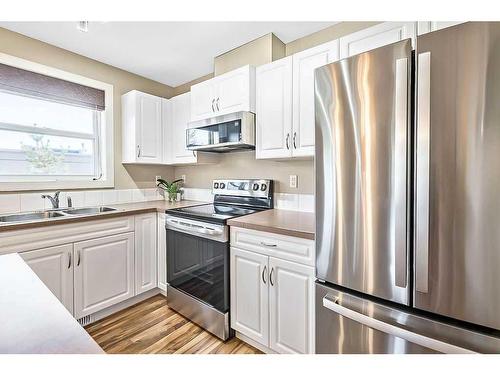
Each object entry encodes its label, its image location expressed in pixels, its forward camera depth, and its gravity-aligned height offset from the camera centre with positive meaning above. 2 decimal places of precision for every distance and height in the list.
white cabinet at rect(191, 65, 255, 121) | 2.07 +0.80
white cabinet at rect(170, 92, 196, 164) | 2.71 +0.62
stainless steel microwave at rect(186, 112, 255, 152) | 2.03 +0.44
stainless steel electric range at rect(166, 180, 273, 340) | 1.81 -0.57
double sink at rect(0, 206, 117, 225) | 2.00 -0.26
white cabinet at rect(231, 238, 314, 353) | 1.44 -0.75
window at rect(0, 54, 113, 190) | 2.11 +0.51
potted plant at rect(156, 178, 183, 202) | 2.99 -0.05
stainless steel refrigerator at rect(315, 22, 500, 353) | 0.83 -0.05
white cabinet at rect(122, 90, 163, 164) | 2.65 +0.61
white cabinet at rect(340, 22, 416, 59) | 1.37 +0.85
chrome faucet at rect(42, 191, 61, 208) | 2.21 -0.14
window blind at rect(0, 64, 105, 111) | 2.05 +0.87
